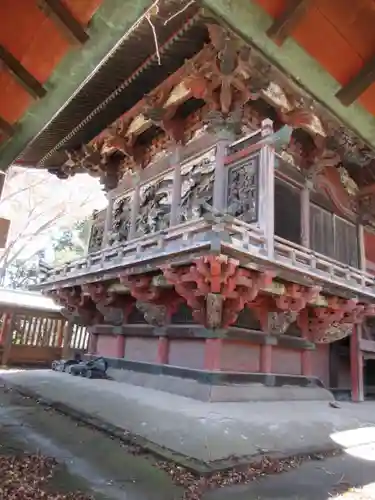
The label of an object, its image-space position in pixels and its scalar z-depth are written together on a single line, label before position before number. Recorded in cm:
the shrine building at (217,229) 777
